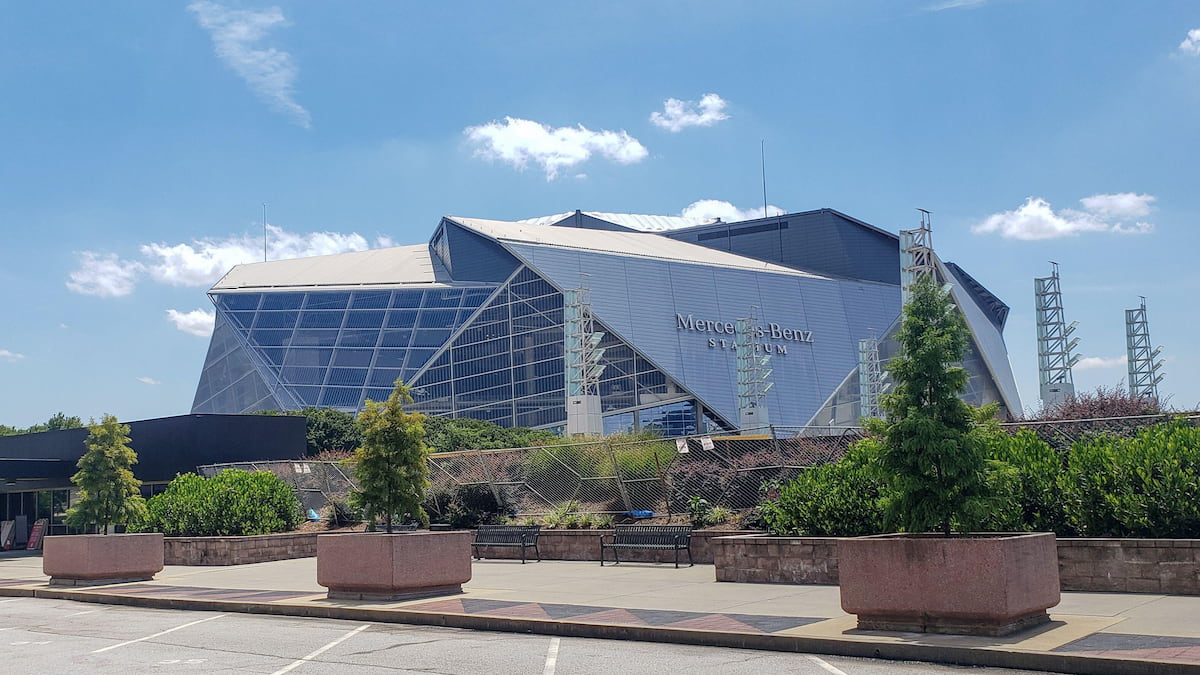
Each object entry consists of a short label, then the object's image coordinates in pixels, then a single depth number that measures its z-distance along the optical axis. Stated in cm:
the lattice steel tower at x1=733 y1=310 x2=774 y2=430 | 7400
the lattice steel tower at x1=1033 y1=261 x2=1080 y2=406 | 6862
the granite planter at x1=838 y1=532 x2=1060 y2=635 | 1112
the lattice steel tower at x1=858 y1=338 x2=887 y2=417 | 7850
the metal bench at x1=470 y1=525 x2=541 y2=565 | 2422
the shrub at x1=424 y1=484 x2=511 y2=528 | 2694
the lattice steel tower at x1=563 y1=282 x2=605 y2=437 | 6706
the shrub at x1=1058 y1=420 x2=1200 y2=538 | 1461
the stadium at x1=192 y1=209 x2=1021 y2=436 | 7881
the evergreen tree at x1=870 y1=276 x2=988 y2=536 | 1169
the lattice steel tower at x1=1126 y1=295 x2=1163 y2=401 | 8119
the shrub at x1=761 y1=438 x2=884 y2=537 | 1777
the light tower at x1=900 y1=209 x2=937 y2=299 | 5009
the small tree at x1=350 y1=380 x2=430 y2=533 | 1727
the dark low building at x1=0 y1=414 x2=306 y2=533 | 3506
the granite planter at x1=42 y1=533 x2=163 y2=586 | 2147
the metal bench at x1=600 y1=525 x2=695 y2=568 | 2164
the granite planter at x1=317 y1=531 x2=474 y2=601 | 1669
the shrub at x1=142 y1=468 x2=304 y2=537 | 2739
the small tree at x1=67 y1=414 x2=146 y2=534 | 2250
